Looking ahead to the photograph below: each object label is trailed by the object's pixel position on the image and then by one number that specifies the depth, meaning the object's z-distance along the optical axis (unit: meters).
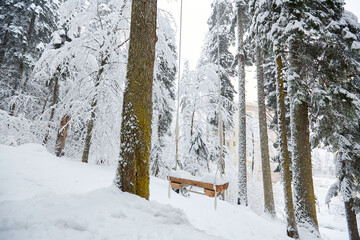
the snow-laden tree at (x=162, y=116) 7.98
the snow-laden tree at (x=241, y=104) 8.80
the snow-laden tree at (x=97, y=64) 6.96
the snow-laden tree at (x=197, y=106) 10.13
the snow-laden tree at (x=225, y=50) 11.13
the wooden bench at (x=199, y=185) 3.86
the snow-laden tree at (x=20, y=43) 10.22
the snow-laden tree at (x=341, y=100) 5.14
